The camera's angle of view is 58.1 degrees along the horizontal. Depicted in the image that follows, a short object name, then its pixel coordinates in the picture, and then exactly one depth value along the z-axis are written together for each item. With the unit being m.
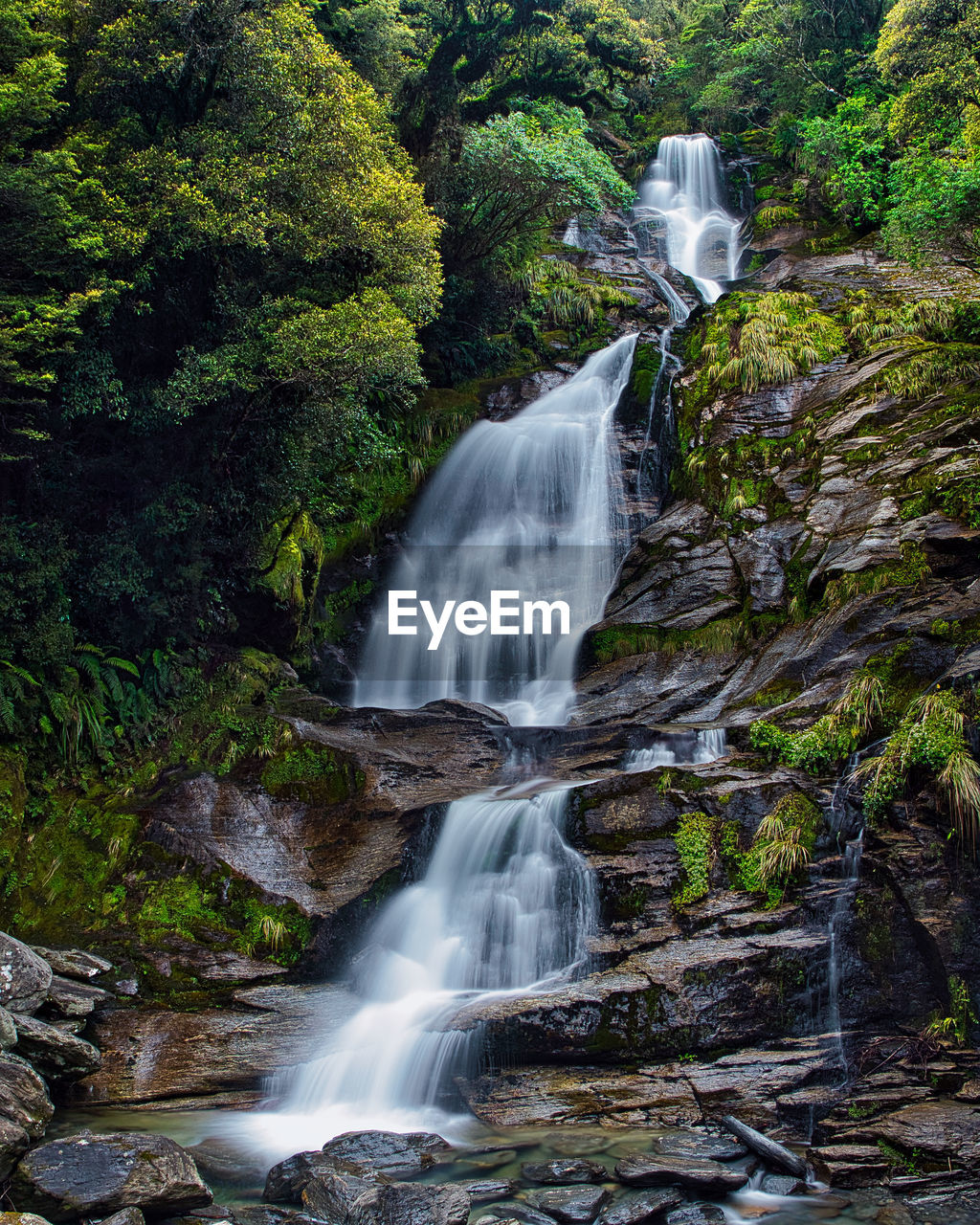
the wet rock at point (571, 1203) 6.23
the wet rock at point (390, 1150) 6.92
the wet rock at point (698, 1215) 6.26
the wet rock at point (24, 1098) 6.49
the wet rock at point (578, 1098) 7.67
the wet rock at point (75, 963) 9.04
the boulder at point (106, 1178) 5.86
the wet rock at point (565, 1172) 6.69
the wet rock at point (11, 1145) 5.96
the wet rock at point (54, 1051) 7.68
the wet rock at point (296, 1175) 6.50
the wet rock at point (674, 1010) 8.23
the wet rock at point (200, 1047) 8.26
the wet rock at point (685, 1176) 6.62
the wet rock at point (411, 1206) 6.01
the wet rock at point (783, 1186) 6.66
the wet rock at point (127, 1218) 5.70
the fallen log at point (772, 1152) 6.82
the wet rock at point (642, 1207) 6.19
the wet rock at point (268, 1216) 6.10
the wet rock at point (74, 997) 8.41
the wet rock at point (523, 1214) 6.16
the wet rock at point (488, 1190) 6.49
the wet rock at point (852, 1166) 6.72
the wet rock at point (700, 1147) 6.98
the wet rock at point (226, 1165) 6.84
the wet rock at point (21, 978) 7.82
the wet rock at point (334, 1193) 6.12
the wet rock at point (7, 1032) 7.23
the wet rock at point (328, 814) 10.73
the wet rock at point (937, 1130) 6.66
